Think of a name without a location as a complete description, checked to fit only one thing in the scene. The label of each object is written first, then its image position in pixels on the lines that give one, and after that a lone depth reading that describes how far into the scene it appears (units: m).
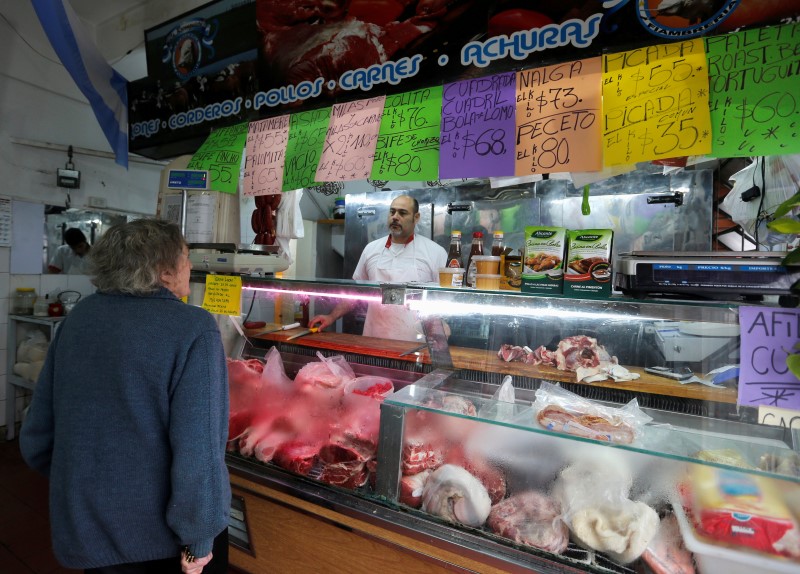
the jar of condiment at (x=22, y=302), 4.88
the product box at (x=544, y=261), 1.71
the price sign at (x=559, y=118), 1.69
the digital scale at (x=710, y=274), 1.38
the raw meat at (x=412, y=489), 1.72
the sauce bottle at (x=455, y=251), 2.44
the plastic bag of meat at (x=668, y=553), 1.37
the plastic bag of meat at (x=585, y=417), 1.51
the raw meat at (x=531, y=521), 1.48
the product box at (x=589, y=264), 1.63
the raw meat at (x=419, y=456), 1.77
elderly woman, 1.48
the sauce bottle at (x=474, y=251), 2.19
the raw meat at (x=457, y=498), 1.61
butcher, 4.54
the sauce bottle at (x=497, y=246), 2.15
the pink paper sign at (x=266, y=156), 2.42
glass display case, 1.39
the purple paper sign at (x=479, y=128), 1.84
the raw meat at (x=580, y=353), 2.35
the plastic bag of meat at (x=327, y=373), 2.22
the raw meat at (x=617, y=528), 1.39
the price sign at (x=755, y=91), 1.40
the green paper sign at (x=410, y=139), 2.00
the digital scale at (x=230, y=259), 2.45
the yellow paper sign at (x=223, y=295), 2.44
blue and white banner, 2.81
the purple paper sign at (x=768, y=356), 1.37
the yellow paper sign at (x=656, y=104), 1.52
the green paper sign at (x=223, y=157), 2.55
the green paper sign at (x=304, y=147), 2.30
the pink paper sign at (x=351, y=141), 2.13
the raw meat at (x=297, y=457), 1.99
